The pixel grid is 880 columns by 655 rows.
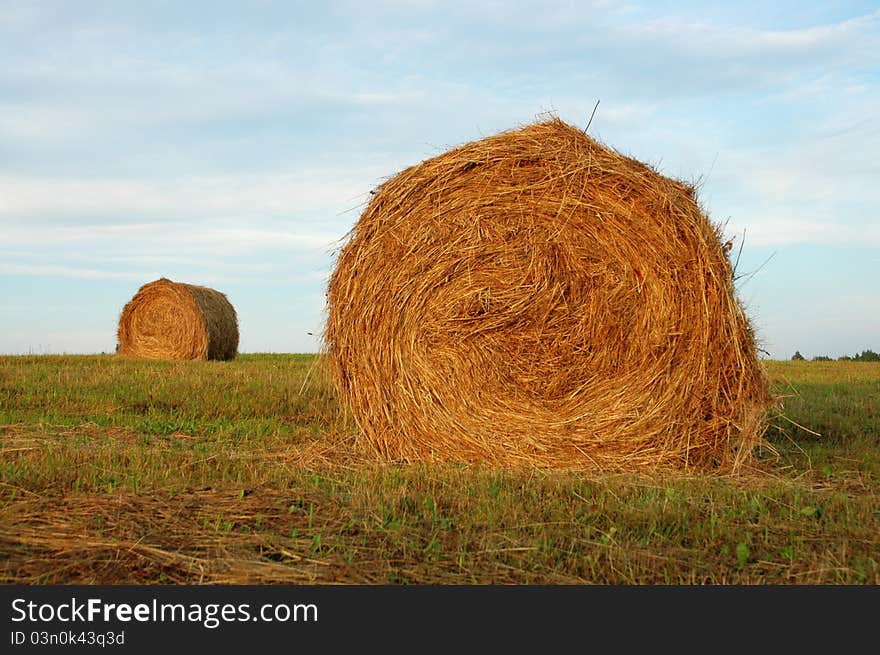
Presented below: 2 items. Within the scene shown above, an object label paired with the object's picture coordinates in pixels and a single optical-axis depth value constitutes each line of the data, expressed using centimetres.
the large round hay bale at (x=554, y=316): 626
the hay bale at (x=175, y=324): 1678
